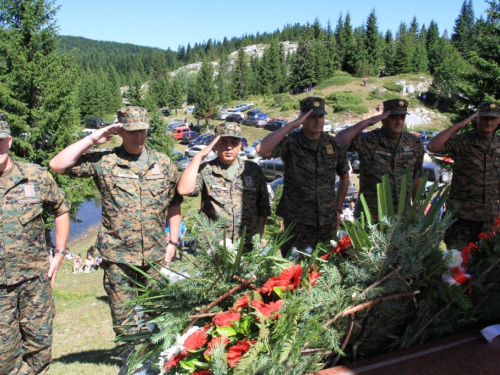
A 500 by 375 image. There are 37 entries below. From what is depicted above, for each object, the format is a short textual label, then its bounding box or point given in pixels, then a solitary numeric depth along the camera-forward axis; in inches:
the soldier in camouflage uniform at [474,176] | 177.3
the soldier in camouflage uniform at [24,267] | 124.8
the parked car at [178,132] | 1747.0
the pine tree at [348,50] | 2726.4
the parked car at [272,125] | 1657.2
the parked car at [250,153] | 1159.6
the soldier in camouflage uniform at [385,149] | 169.0
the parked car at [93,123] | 2048.5
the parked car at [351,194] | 760.5
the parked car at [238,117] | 1812.3
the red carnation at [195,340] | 65.8
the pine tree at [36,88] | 715.4
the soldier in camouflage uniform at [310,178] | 160.6
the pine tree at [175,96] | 2714.1
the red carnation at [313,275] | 73.4
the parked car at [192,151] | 1317.7
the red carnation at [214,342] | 63.0
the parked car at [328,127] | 1547.1
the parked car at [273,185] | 750.2
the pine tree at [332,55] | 2561.5
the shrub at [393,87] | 2123.5
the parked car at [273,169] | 1023.0
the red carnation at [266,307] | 64.7
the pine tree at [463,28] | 3002.0
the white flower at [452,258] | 76.8
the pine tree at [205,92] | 2058.3
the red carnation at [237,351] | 60.9
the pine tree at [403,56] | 2443.4
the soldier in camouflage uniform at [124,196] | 136.6
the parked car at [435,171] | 799.2
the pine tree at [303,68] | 2386.8
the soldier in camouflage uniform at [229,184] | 145.4
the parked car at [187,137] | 1701.5
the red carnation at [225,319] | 66.9
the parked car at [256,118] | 1764.3
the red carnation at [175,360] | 67.2
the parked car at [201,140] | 1522.9
